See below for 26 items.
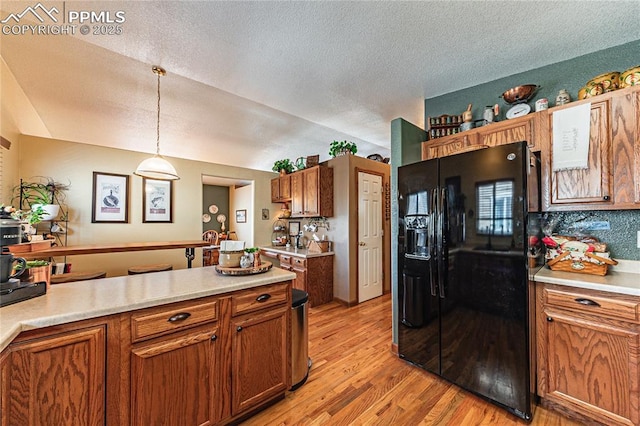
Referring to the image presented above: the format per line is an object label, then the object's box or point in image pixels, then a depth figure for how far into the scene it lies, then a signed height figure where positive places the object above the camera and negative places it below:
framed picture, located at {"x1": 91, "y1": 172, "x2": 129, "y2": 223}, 3.89 +0.30
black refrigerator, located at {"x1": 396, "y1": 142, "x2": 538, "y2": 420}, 1.60 -0.43
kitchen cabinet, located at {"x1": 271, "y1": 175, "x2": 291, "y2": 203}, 4.78 +0.57
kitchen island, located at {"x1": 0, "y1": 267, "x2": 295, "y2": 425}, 1.00 -0.70
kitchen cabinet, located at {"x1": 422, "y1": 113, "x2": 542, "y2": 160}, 2.00 +0.74
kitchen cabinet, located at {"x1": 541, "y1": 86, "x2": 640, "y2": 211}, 1.62 +0.38
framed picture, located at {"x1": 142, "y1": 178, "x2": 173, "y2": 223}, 4.34 +0.29
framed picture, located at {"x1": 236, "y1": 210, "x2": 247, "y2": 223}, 6.43 -0.01
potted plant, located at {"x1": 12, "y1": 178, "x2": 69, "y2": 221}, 3.30 +0.31
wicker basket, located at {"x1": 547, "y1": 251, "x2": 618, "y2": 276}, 1.72 -0.38
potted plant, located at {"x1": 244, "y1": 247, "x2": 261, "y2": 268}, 1.82 -0.30
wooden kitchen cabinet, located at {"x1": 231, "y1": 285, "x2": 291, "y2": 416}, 1.52 -0.90
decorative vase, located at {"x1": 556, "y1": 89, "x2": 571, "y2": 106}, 1.95 +0.97
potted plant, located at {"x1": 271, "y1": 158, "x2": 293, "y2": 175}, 4.99 +1.05
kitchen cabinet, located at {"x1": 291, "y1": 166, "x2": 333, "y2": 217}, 3.94 +0.41
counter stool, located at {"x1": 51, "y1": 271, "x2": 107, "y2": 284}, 2.71 -0.74
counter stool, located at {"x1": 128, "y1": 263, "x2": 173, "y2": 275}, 3.39 -0.78
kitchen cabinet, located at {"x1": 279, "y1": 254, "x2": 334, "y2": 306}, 3.68 -0.98
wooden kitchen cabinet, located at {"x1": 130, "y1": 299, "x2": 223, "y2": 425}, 1.21 -0.83
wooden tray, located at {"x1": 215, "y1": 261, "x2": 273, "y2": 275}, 1.71 -0.40
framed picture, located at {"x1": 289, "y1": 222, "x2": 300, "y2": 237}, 5.06 -0.28
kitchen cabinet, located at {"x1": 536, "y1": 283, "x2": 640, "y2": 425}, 1.41 -0.90
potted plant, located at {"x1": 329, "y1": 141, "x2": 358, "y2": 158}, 3.91 +1.12
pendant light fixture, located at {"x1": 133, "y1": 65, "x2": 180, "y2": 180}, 2.56 +0.53
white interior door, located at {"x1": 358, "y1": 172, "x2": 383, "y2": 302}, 3.92 -0.36
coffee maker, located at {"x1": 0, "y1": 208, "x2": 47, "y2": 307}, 1.14 -0.28
